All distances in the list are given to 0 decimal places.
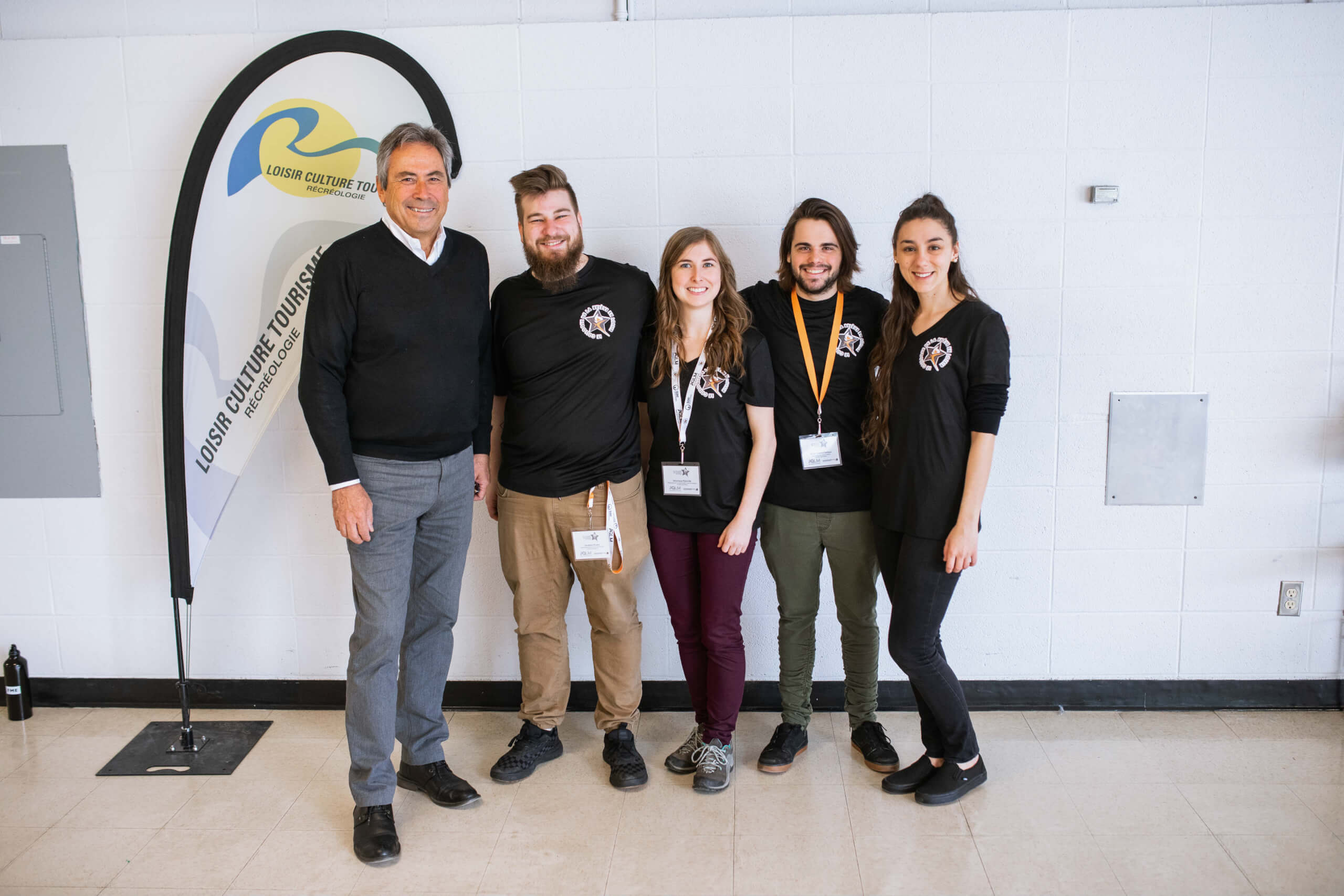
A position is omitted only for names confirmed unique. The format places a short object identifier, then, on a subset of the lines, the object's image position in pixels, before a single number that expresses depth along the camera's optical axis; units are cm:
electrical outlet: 318
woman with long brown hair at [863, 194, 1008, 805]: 246
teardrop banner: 298
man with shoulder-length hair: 267
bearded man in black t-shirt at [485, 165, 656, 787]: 268
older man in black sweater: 245
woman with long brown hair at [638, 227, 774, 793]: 261
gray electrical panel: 318
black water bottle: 330
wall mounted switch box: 299
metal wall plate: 310
